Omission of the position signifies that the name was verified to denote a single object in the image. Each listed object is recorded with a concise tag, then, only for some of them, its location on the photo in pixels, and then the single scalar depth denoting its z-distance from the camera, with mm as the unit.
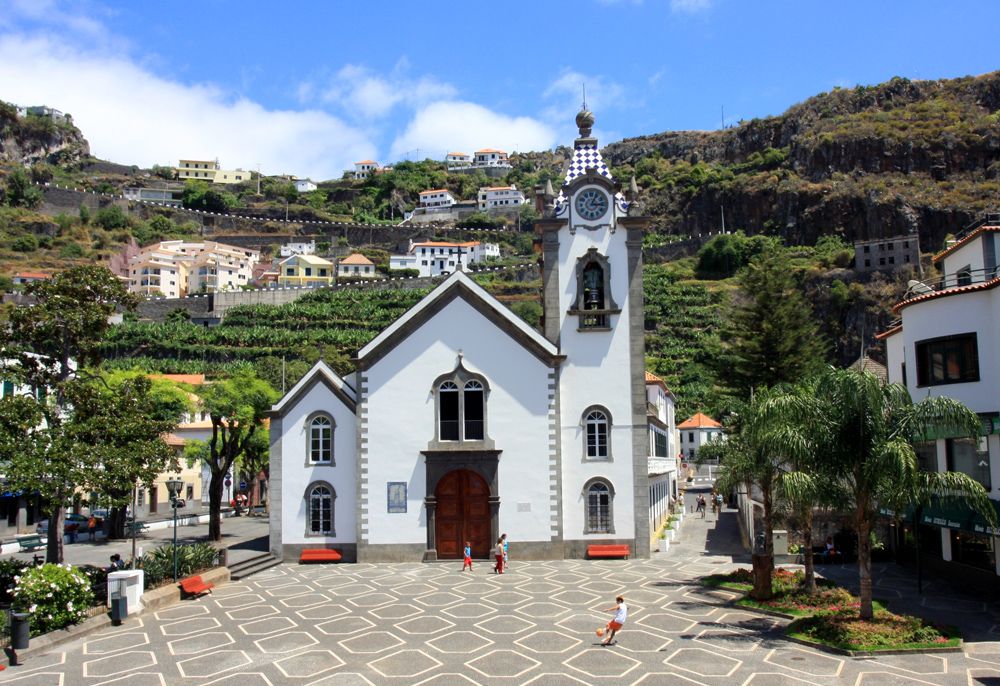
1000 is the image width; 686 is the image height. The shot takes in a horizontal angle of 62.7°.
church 30641
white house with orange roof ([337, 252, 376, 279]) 149000
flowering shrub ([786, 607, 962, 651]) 17422
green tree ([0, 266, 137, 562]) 23361
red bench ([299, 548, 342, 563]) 30859
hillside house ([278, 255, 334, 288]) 147750
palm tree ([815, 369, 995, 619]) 17891
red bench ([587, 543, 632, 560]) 30281
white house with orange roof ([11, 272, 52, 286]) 122875
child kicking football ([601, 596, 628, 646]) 18344
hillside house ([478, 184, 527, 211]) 193375
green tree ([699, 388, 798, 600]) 20412
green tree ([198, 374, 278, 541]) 34406
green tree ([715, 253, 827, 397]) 45531
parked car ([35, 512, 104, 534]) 39588
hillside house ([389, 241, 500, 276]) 151125
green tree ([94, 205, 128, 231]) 160125
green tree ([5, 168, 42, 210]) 158750
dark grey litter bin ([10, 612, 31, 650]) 17969
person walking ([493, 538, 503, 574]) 27969
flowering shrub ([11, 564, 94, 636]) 19500
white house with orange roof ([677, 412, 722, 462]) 84000
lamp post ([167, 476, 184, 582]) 24677
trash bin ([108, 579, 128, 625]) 21406
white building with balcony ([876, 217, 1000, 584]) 22891
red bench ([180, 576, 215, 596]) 24484
